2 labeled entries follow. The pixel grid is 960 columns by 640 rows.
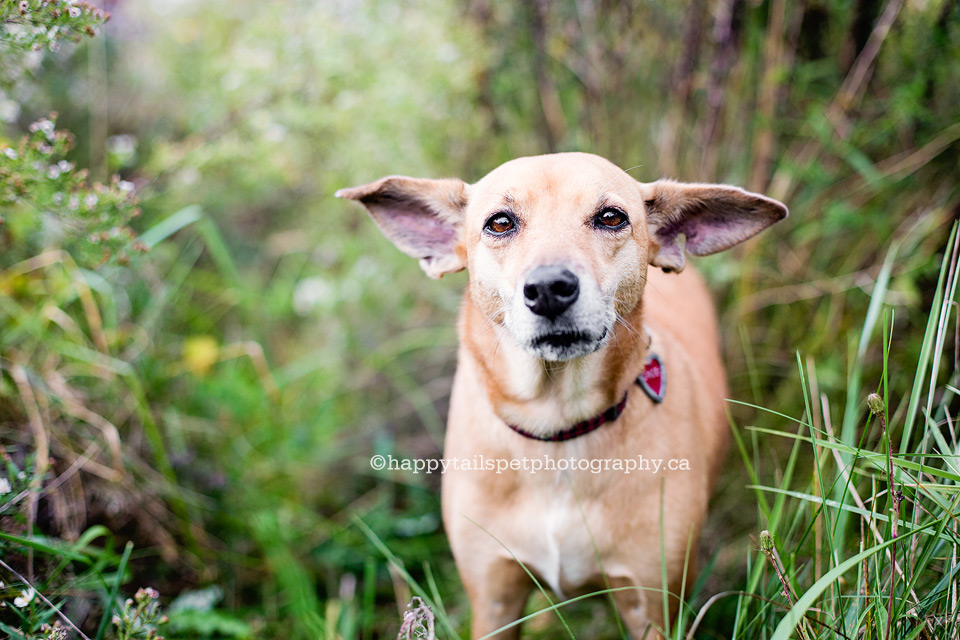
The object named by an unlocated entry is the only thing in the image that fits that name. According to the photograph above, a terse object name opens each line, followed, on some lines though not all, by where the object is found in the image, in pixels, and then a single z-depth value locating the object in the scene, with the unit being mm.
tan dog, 882
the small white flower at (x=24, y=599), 823
